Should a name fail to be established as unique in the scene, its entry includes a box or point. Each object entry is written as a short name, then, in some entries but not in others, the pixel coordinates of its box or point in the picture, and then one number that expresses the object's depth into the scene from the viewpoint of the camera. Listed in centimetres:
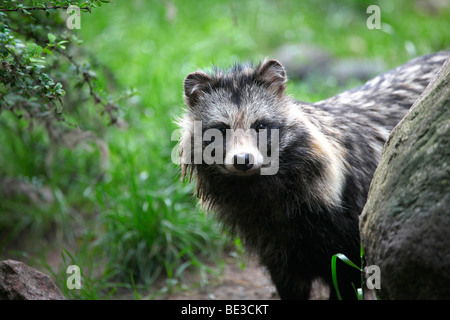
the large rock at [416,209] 241
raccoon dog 365
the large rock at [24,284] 342
